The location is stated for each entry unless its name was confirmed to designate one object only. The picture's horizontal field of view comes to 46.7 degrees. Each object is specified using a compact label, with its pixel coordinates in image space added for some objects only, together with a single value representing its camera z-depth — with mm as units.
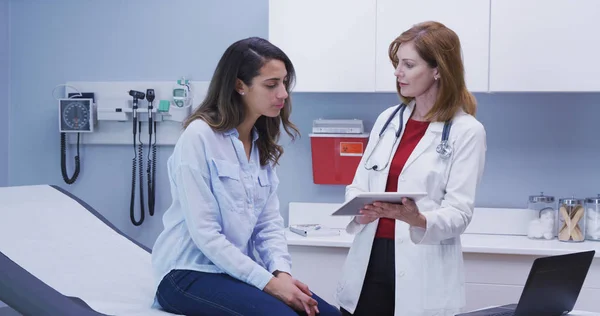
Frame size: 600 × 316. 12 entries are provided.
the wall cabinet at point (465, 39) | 2799
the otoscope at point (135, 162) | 3451
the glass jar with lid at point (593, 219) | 2955
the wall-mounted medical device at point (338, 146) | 3188
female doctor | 2035
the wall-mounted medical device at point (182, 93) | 3422
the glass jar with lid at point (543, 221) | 3004
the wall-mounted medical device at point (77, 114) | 3529
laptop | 1590
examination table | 1751
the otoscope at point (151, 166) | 3453
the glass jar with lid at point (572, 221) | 2947
